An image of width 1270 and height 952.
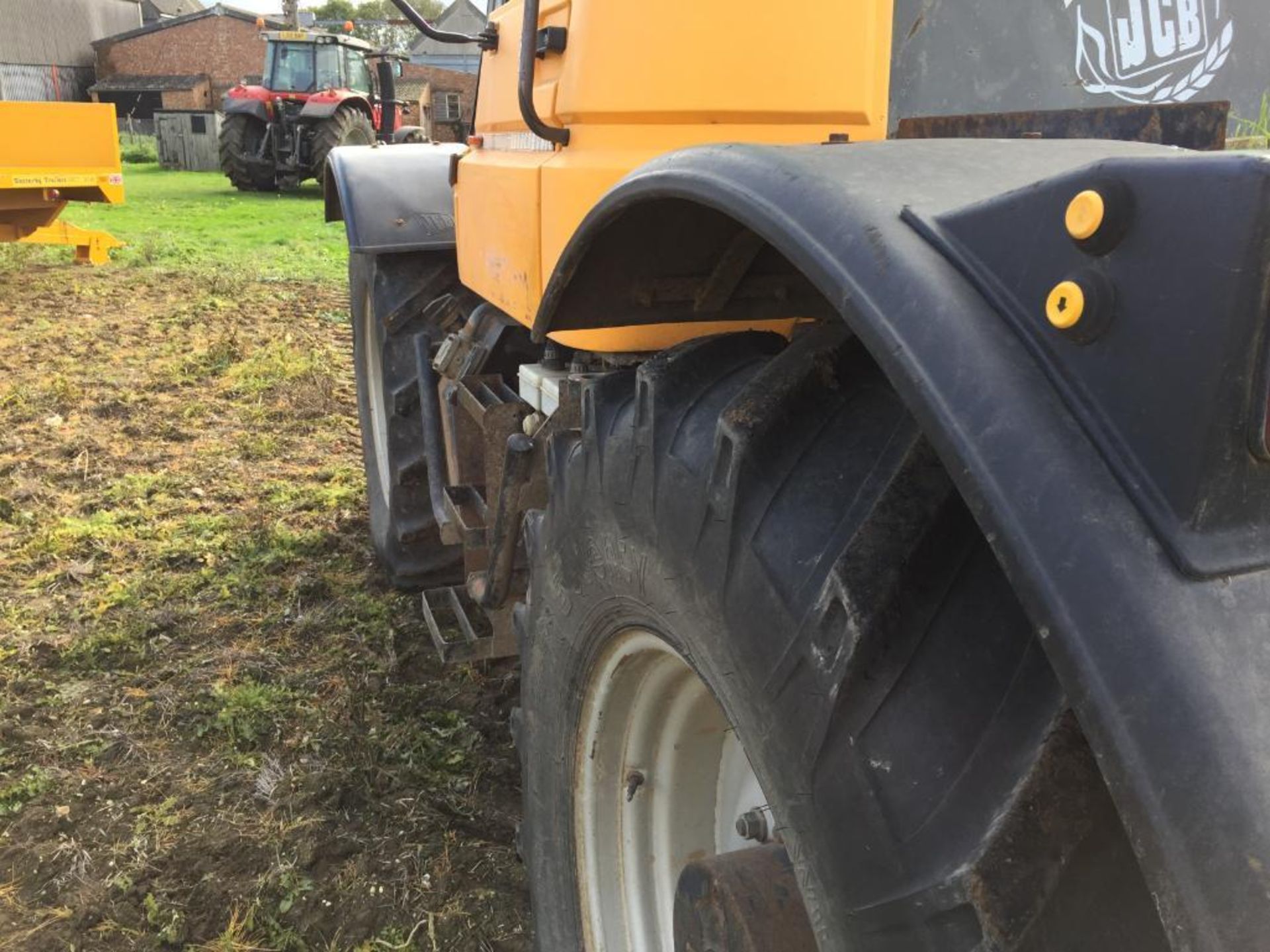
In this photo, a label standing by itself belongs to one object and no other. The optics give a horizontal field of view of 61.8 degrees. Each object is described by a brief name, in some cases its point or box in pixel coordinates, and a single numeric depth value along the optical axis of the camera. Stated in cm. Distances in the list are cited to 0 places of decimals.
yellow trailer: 846
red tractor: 1755
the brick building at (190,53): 3831
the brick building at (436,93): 2653
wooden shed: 2573
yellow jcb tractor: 67
